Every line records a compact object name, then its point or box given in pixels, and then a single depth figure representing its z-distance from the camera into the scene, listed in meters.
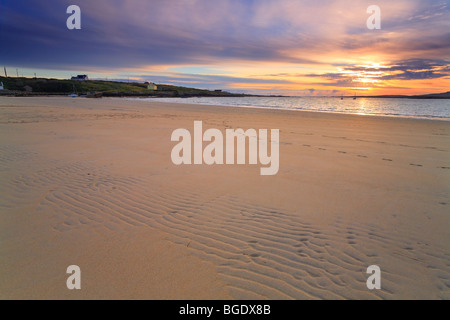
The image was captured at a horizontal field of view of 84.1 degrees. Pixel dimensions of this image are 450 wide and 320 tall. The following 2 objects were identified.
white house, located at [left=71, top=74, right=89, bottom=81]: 131.88
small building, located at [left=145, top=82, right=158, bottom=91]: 133.65
